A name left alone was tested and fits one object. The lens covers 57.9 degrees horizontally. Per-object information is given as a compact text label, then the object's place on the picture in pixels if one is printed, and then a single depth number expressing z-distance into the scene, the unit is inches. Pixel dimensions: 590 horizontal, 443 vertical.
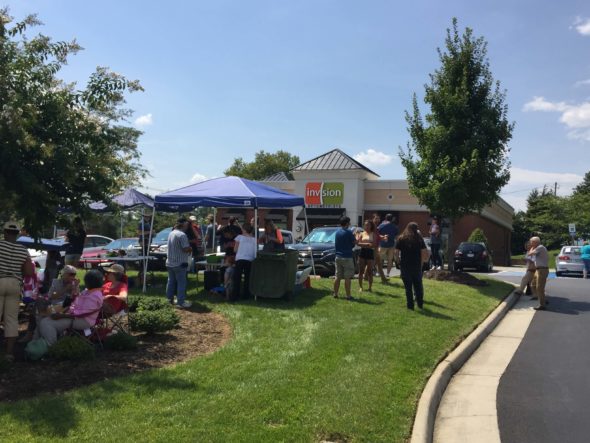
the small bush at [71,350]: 237.1
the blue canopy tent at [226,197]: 466.9
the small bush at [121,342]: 263.1
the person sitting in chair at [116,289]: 283.9
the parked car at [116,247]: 639.2
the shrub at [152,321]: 290.0
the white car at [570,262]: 928.9
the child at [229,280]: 422.6
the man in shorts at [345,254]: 426.6
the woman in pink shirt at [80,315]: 253.4
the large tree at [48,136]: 243.6
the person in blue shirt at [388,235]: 574.2
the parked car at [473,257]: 958.4
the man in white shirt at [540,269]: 478.0
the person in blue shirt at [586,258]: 870.4
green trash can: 416.8
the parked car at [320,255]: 609.6
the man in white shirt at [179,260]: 390.3
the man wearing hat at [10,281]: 243.8
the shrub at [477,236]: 1253.1
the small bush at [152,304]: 320.8
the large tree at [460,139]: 597.0
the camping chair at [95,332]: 260.2
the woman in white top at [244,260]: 423.2
